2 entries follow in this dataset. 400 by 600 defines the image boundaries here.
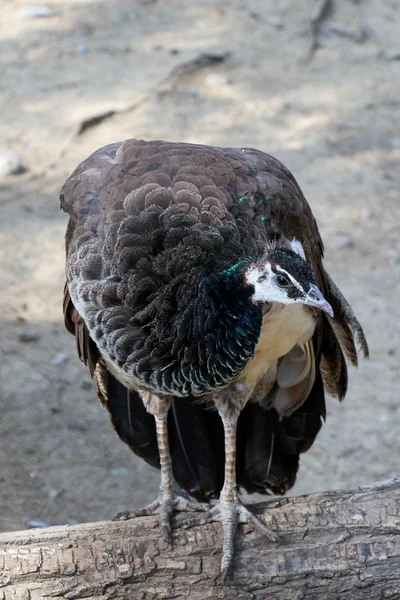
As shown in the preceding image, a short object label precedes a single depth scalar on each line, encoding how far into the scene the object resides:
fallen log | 5.04
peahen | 5.18
